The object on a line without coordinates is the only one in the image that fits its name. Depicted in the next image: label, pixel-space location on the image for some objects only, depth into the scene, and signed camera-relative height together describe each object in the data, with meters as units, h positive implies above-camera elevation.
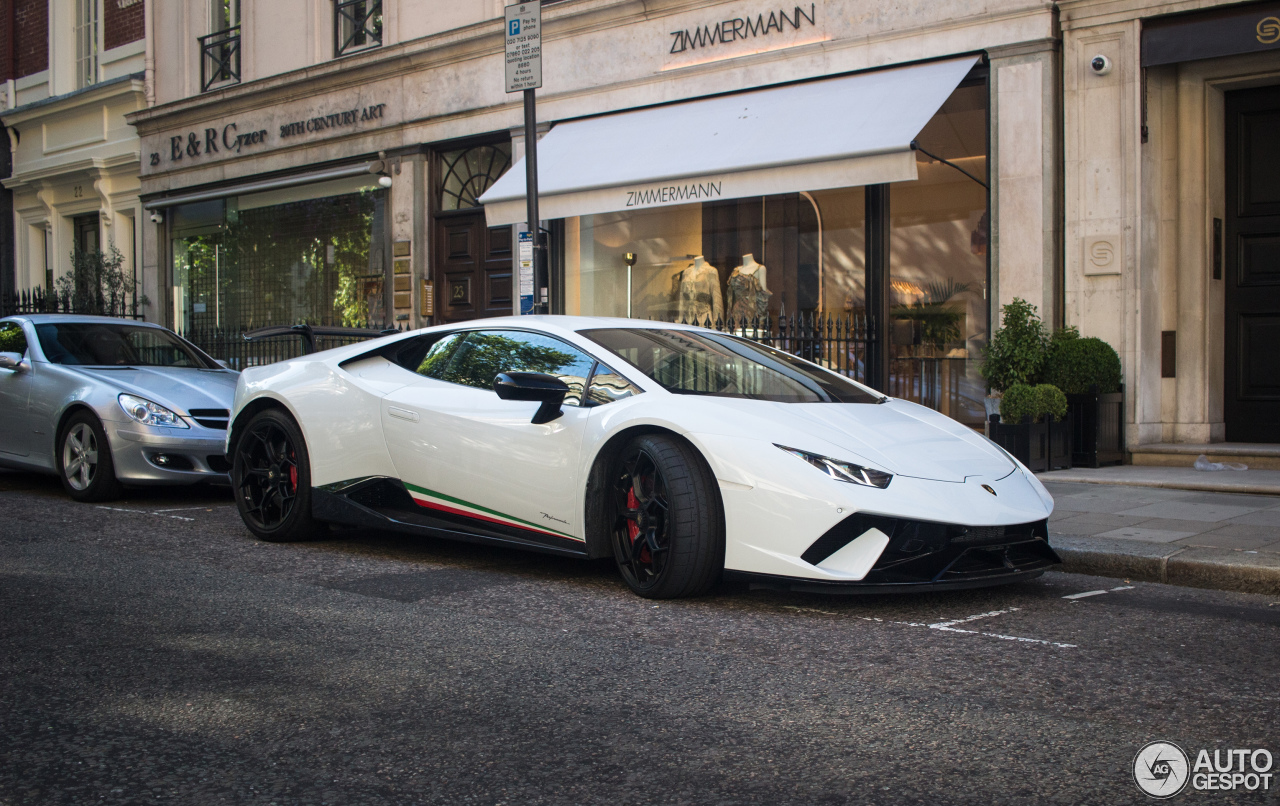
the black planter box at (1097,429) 9.93 -0.40
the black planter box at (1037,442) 9.54 -0.48
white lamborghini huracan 4.61 -0.33
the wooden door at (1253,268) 10.56 +1.05
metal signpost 9.70 +2.64
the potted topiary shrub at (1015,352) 10.05 +0.29
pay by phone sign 9.67 +2.89
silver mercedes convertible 8.27 -0.11
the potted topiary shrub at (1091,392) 9.91 -0.07
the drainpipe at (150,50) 20.17 +5.99
